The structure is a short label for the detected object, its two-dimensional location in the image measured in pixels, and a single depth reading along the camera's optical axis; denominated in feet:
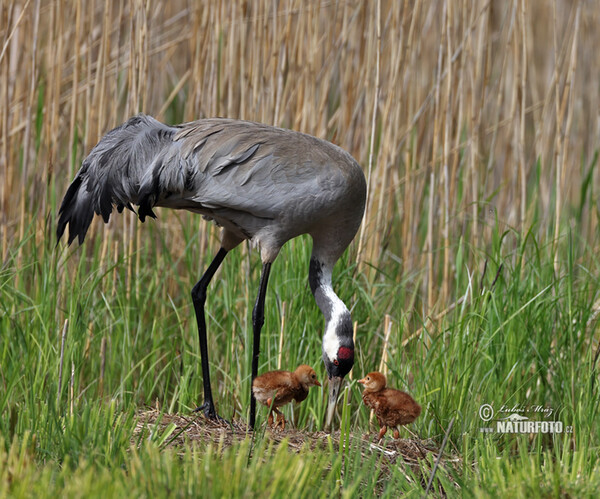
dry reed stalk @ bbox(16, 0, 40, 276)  28.94
